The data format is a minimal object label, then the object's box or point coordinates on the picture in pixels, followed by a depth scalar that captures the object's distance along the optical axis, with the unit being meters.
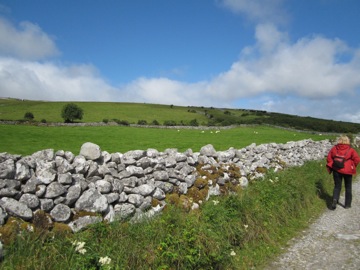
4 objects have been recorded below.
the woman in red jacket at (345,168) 10.02
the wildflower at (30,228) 5.08
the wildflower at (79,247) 4.64
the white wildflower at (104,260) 4.41
